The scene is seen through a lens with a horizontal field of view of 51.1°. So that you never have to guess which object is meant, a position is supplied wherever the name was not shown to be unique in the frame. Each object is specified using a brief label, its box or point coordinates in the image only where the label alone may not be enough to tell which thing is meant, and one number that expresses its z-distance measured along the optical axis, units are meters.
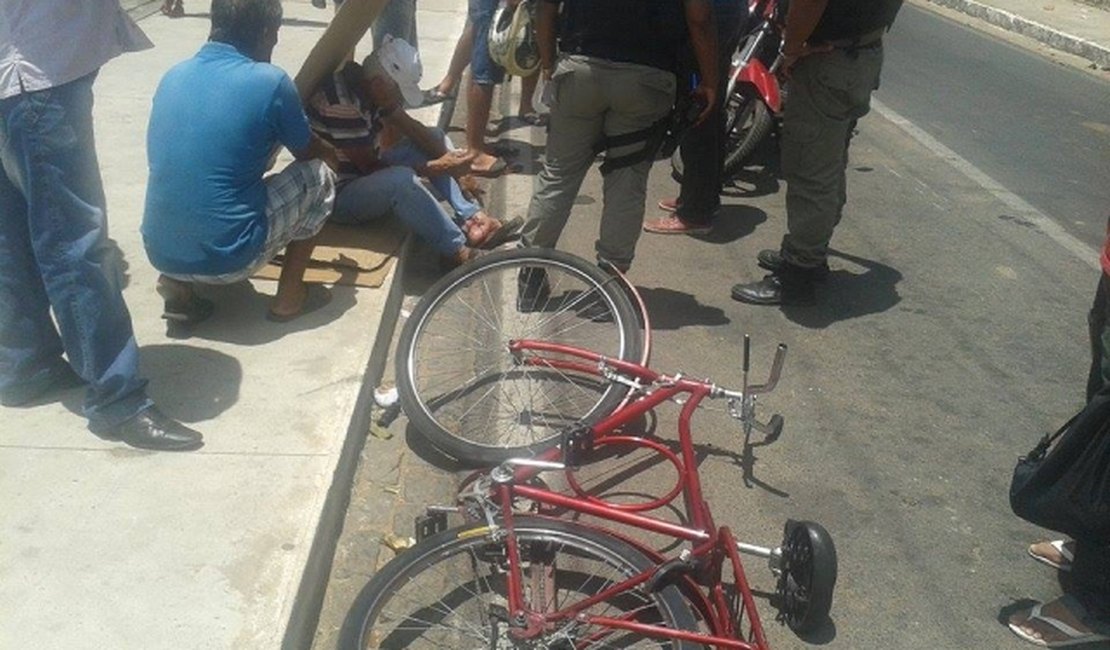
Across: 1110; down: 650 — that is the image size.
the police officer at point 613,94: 4.56
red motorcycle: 6.72
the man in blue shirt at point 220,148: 4.05
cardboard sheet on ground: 4.97
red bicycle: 2.81
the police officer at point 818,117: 4.95
